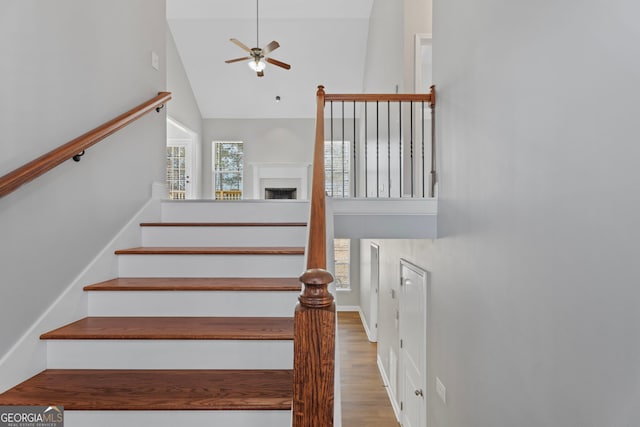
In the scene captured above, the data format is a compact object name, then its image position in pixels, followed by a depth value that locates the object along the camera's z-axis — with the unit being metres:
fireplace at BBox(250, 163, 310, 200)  8.88
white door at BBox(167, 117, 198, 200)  8.48
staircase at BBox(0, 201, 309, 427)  1.41
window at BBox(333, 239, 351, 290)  8.78
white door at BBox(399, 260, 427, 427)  3.44
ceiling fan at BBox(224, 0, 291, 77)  5.06
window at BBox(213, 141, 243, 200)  8.95
